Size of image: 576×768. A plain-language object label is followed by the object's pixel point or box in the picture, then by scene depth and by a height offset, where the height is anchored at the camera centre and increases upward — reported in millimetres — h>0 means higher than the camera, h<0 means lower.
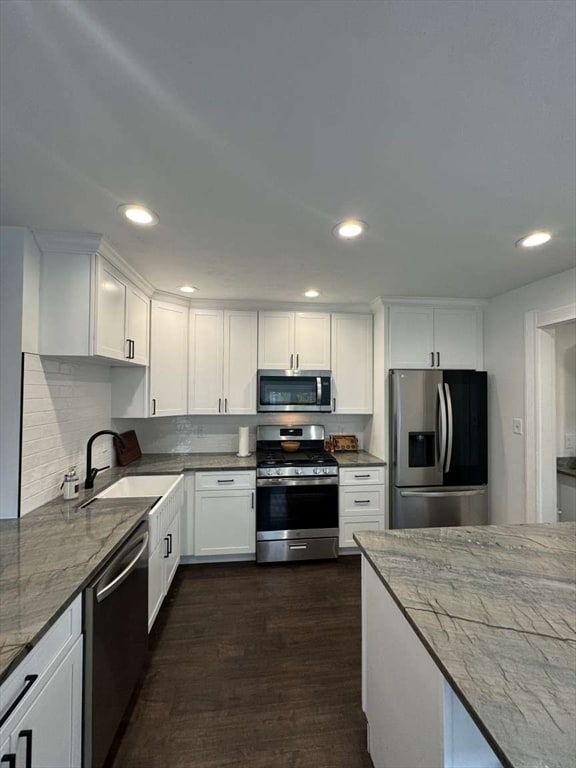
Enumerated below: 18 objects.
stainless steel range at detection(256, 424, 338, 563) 2959 -994
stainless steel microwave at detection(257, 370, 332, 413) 3236 +96
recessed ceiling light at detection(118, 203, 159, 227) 1554 +912
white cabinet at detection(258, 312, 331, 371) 3322 +614
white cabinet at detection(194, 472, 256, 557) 2906 -1008
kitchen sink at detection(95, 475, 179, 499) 2666 -686
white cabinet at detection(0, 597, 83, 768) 868 -899
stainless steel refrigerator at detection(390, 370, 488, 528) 2934 -434
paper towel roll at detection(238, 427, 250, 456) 3348 -423
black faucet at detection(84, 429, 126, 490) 2238 -485
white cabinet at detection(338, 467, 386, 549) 3062 -937
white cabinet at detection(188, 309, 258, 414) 3242 +384
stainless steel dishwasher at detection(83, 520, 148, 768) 1220 -1041
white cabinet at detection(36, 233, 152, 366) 1901 +619
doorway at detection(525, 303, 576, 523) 2570 -205
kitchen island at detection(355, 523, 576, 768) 659 -615
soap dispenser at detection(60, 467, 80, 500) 2018 -531
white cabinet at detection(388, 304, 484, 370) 3160 +627
